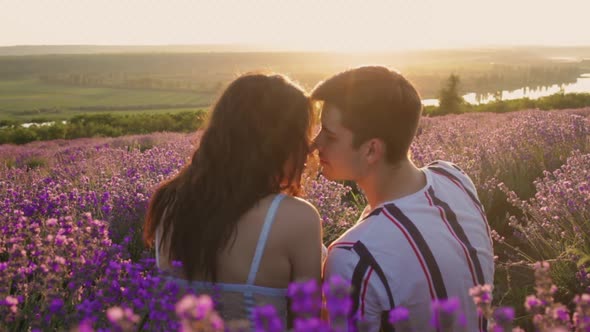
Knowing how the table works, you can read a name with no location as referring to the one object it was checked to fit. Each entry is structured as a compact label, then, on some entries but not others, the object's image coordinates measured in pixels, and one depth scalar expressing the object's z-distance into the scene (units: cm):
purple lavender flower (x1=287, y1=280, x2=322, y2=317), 75
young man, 197
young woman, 218
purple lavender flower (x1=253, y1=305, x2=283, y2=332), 74
